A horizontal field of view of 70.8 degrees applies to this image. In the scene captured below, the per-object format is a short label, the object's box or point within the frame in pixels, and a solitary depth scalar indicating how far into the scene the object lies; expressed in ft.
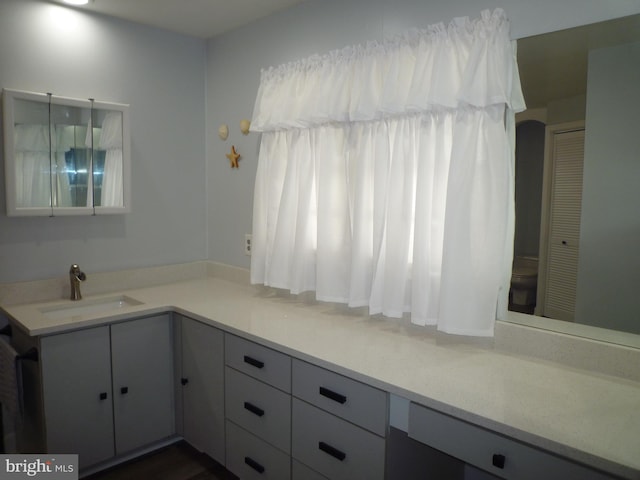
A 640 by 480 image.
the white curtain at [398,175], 5.43
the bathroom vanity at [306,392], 3.99
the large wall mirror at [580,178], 4.80
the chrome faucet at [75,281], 7.99
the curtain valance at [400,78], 5.28
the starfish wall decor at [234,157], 9.24
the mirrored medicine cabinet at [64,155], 7.31
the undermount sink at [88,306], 7.71
